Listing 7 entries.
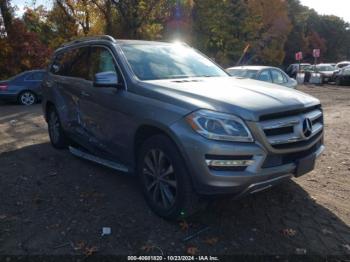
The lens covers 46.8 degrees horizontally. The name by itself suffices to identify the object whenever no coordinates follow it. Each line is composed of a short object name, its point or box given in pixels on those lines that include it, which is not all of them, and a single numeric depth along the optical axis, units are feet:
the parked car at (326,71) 100.94
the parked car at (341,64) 118.78
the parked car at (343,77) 91.20
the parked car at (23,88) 53.78
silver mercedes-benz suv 11.98
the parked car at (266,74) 38.70
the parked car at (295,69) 113.81
